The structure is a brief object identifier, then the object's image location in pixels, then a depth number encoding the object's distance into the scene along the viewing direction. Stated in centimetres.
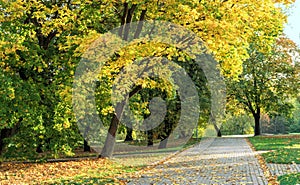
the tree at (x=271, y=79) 4631
